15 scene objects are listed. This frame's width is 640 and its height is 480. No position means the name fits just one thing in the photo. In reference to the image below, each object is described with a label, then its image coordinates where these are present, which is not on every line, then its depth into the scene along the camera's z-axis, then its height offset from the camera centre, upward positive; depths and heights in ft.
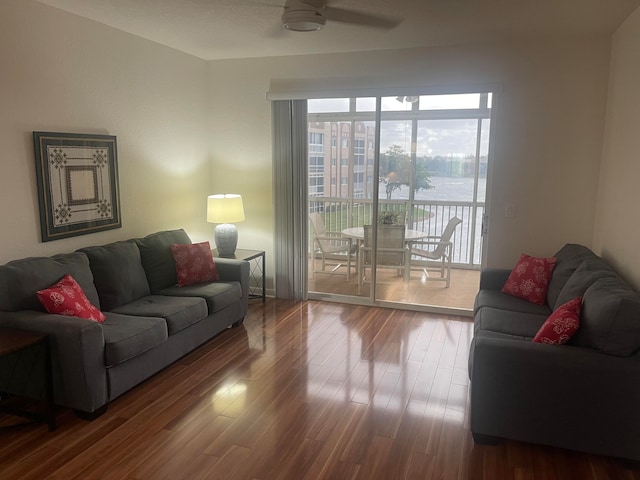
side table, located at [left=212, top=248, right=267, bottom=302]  17.26 -4.01
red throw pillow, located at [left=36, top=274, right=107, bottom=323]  9.84 -2.77
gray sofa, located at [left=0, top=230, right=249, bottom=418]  9.22 -3.43
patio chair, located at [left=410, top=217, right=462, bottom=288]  16.52 -2.86
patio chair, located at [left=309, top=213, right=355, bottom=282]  17.42 -2.79
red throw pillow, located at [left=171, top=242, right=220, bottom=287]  14.02 -2.82
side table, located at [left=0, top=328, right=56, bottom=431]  8.71 -4.02
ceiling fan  10.50 +3.63
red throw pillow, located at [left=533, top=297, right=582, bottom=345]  8.50 -2.77
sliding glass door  15.44 -0.75
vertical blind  16.66 -0.91
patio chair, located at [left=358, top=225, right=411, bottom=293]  16.69 -2.79
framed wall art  11.30 -0.38
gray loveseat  7.89 -3.62
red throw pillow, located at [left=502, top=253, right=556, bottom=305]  12.67 -2.91
